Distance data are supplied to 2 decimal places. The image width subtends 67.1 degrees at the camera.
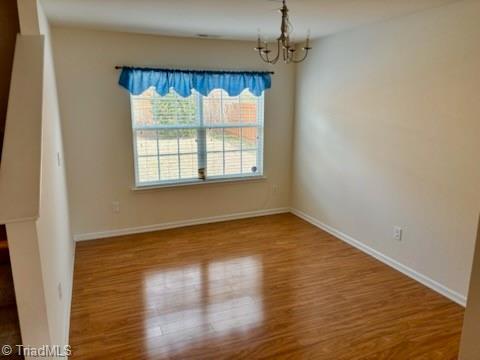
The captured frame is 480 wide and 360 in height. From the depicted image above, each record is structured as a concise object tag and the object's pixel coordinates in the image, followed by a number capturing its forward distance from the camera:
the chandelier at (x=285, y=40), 2.35
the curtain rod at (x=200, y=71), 4.06
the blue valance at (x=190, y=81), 4.11
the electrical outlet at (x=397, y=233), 3.50
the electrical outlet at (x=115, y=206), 4.36
